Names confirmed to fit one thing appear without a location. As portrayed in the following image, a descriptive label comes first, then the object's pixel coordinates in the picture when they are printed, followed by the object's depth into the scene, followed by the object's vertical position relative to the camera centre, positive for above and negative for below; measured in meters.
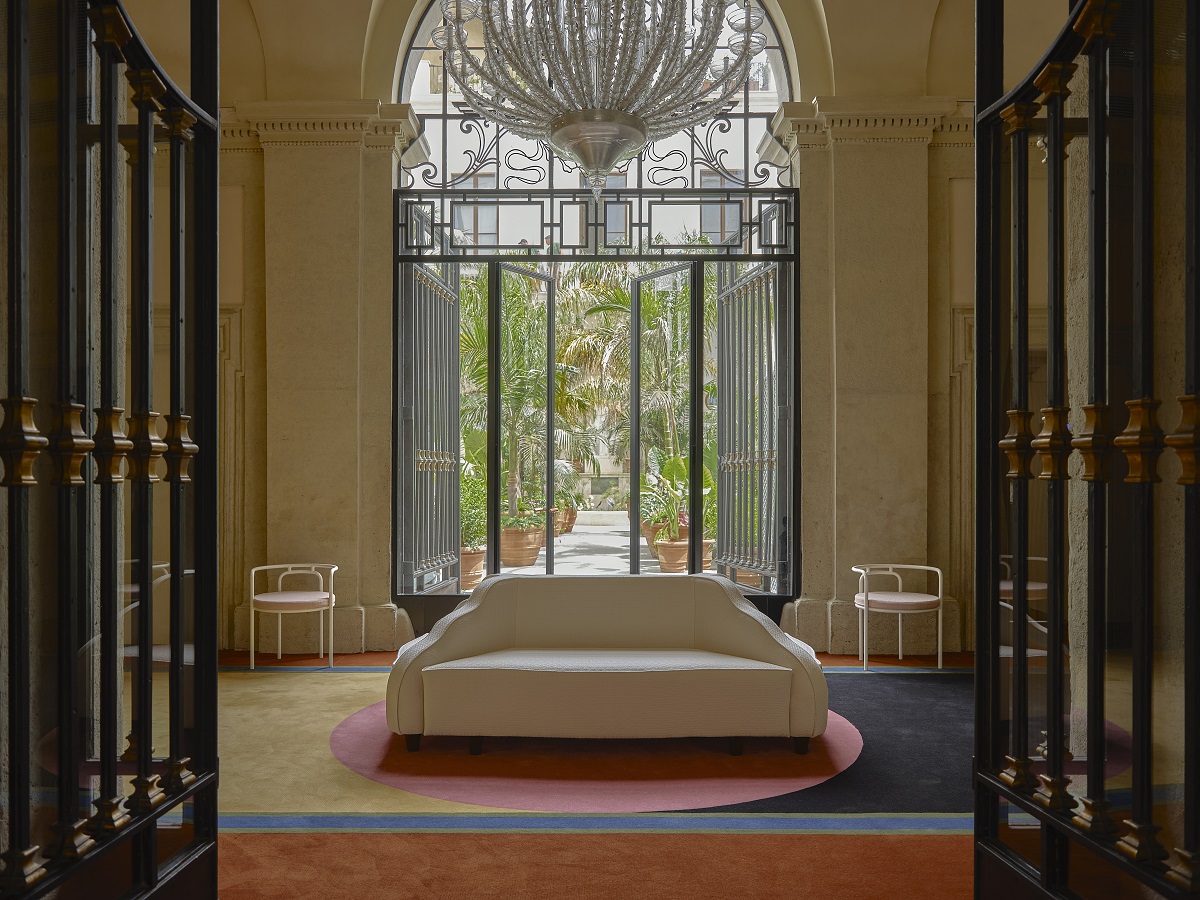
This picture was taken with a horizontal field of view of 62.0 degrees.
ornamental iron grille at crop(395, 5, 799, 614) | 6.98 +1.29
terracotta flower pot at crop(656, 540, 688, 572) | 10.48 -1.16
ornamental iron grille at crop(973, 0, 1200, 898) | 1.62 -0.03
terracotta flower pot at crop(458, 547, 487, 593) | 9.50 -1.27
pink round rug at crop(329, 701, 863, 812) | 3.69 -1.31
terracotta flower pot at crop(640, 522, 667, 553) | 11.40 -1.00
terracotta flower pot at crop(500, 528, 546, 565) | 11.11 -1.11
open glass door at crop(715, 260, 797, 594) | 7.02 +0.14
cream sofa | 4.20 -1.04
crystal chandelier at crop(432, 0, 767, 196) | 3.55 +1.38
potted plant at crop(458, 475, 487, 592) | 11.43 -0.77
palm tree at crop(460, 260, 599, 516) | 12.19 +0.85
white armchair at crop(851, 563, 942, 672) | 6.07 -0.96
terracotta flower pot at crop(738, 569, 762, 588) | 7.27 -0.97
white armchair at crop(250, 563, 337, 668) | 6.09 -0.93
